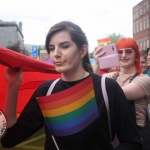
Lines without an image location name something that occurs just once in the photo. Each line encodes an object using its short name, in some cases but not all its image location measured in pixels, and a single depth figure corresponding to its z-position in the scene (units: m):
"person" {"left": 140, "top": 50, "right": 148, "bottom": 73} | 3.07
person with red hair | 1.27
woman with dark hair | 0.89
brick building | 28.20
